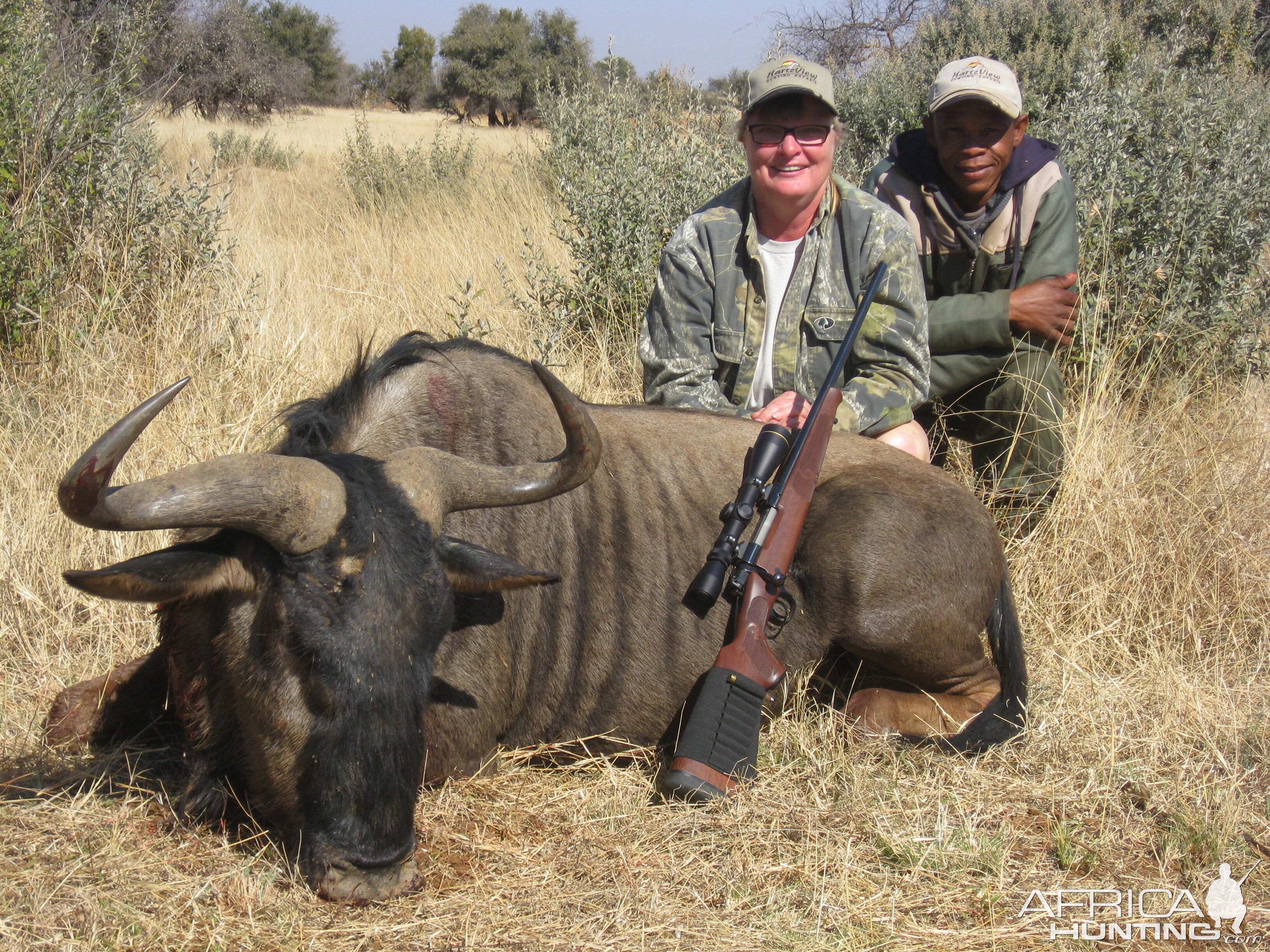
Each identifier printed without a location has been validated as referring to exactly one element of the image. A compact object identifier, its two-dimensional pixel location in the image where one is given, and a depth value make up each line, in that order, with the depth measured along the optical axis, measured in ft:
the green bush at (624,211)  20.02
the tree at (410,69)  129.18
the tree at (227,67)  54.39
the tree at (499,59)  104.17
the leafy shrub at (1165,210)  17.35
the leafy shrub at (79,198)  16.42
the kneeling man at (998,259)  15.01
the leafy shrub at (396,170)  31.68
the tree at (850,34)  52.60
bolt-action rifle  9.59
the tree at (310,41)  114.83
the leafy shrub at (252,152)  39.70
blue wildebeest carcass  7.27
